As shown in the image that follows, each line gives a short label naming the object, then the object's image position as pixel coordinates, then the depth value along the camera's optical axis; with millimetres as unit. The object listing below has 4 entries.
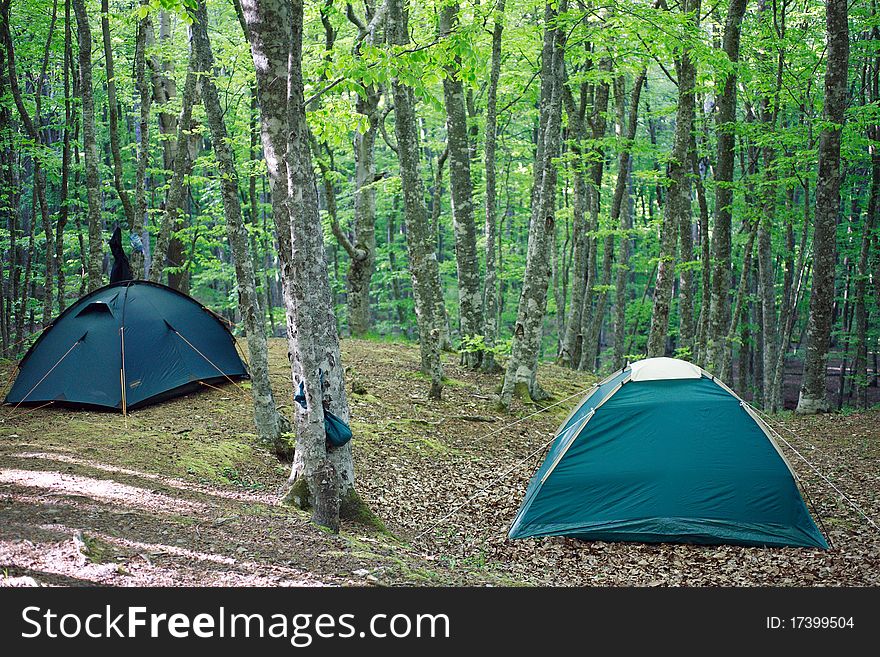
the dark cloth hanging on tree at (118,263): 11352
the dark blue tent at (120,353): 10234
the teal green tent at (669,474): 7254
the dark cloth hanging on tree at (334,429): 6430
